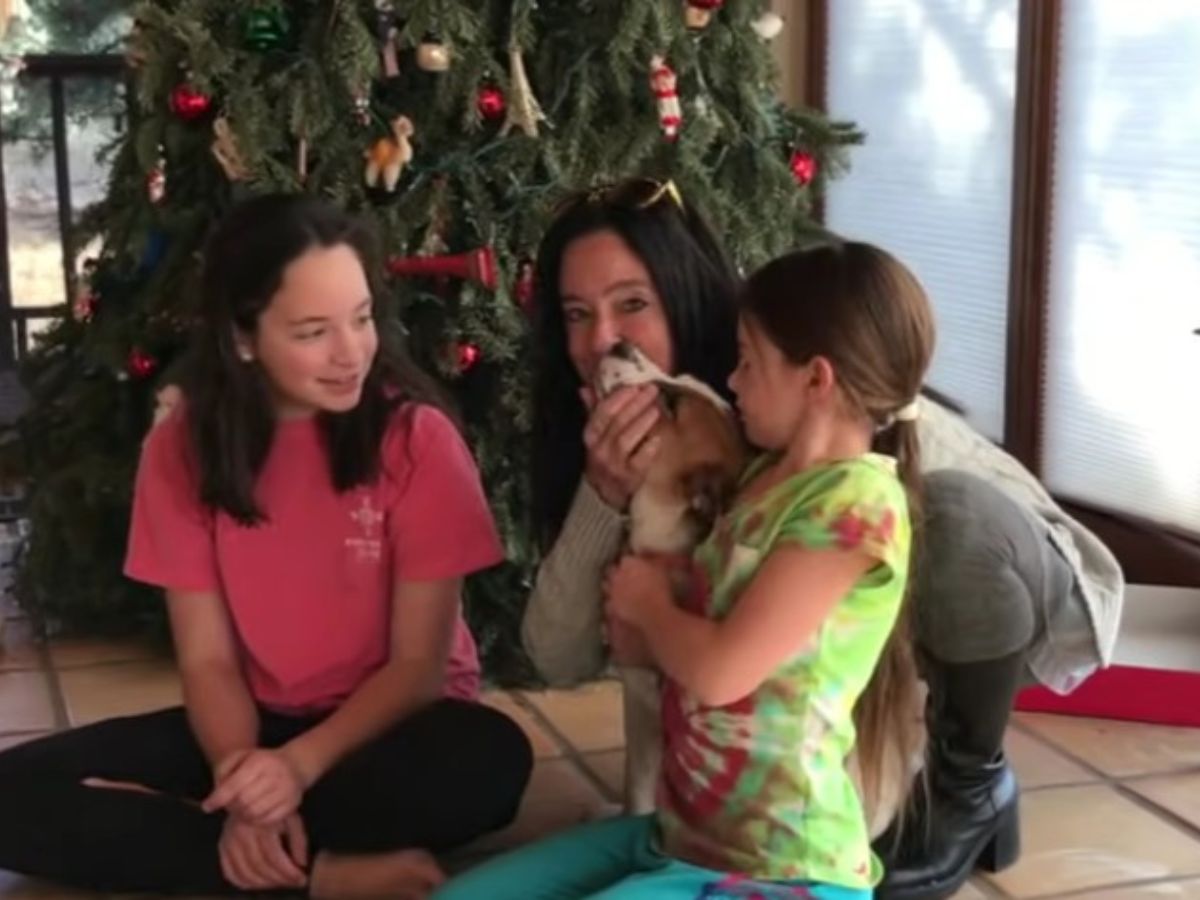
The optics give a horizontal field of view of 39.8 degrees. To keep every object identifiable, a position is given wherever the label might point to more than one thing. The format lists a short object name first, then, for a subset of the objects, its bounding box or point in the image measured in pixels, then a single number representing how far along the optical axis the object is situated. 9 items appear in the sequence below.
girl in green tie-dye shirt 1.43
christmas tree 2.43
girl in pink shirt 1.83
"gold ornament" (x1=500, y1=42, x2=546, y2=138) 2.45
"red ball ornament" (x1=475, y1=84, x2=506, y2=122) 2.46
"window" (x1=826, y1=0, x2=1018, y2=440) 3.23
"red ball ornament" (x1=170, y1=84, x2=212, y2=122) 2.46
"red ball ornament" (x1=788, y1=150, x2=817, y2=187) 2.68
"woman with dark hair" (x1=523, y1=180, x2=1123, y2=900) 1.71
